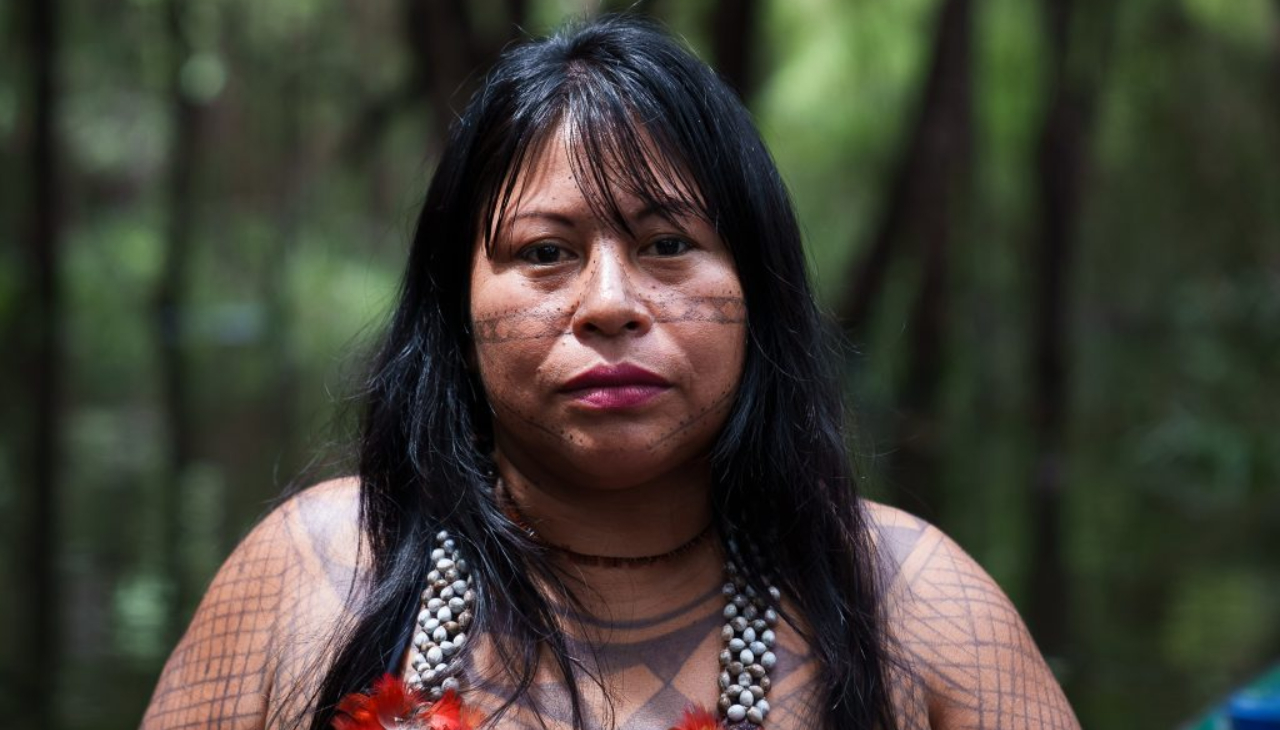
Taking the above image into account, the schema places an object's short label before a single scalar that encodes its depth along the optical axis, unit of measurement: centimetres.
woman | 210
